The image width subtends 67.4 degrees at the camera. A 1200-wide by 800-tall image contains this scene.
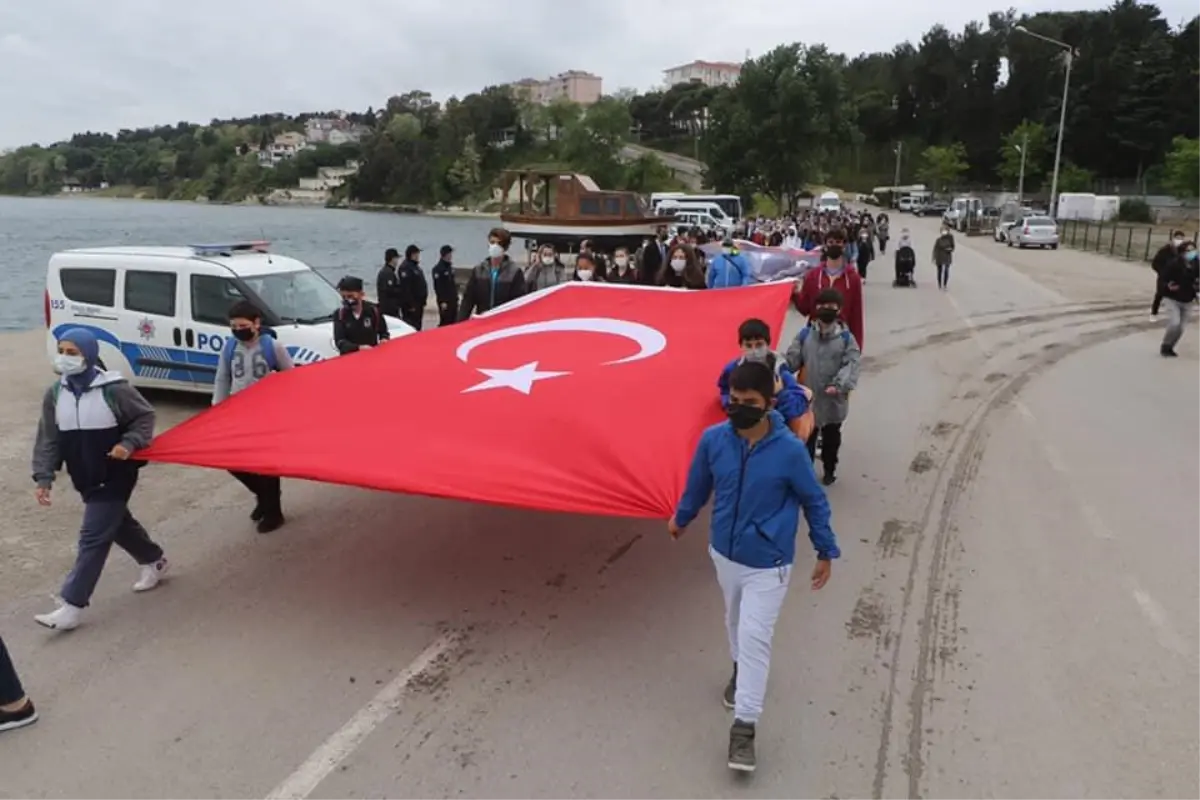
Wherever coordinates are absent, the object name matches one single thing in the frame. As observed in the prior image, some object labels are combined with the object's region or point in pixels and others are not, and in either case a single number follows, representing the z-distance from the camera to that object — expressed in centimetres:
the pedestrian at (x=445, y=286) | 1527
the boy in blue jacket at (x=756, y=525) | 397
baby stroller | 2478
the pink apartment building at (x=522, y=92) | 15950
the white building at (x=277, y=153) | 17816
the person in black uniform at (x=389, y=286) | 1442
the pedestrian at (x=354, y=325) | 844
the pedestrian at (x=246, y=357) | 647
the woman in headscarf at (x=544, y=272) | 1160
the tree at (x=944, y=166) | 10819
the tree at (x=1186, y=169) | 6644
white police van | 1040
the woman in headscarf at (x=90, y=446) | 520
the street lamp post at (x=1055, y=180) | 4485
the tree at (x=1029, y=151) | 9375
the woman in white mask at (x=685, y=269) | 1240
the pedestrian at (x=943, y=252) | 2416
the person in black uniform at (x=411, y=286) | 1479
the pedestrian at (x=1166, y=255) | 1455
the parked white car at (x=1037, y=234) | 4362
